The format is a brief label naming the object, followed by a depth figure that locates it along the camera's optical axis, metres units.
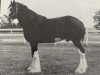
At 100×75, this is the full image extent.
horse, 8.98
